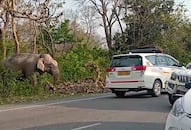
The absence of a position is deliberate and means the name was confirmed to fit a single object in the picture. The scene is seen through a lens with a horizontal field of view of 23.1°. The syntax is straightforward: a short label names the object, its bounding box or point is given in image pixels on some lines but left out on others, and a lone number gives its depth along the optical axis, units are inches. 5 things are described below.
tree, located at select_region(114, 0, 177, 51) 1499.8
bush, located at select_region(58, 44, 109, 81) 1043.9
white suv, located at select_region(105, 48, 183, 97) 696.4
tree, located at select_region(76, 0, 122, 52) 1562.5
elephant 883.2
